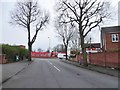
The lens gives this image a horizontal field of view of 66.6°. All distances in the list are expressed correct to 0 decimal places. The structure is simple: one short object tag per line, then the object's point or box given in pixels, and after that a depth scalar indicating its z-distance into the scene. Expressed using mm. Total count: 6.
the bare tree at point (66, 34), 28057
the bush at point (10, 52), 15190
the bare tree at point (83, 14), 13863
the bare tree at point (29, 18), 20706
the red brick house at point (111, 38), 18207
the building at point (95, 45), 37002
